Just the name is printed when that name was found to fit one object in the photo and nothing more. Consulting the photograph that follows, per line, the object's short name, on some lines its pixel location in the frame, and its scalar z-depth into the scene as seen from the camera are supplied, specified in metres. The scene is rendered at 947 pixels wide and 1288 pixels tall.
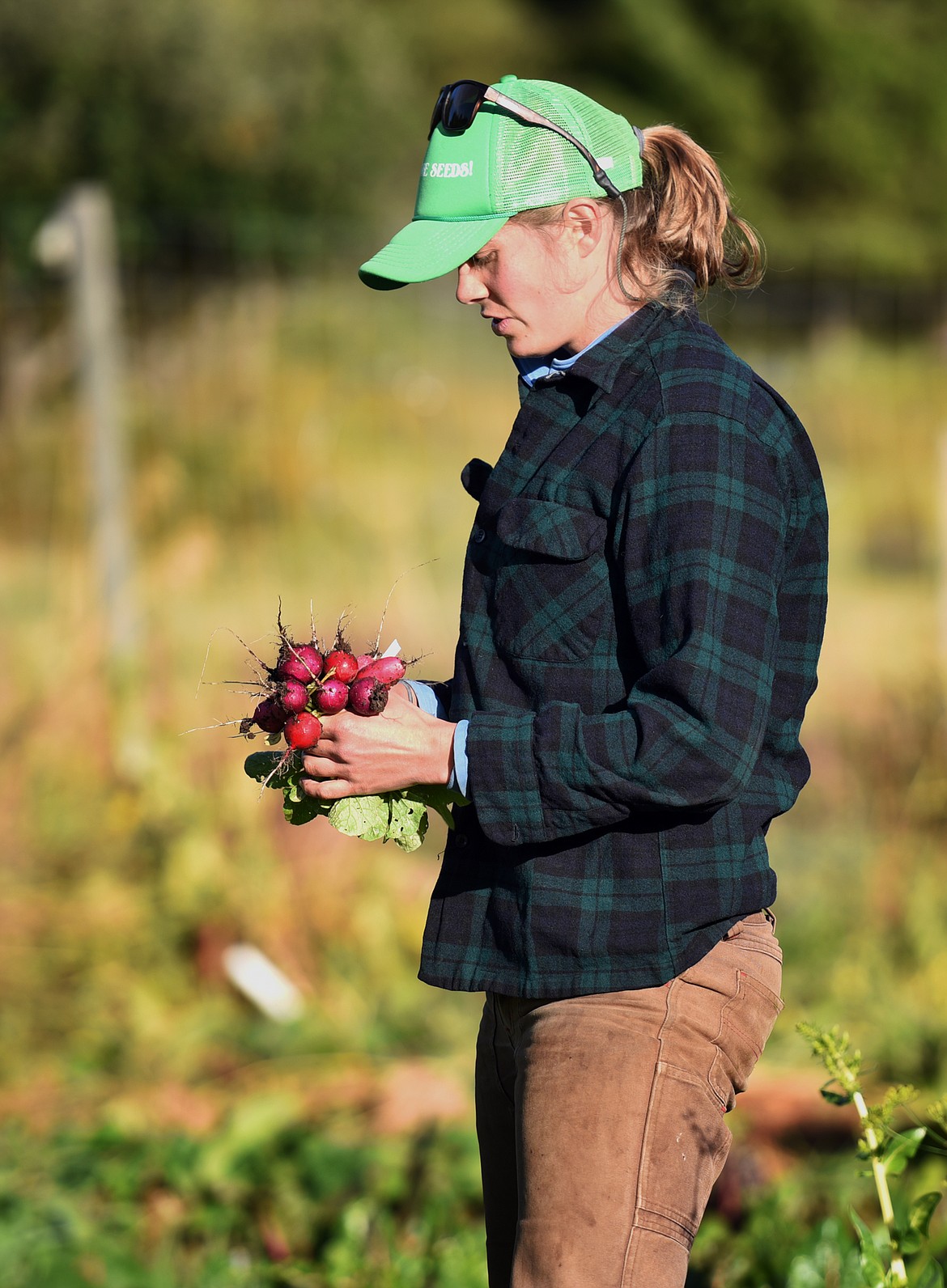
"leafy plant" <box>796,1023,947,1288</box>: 6.67
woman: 6.44
